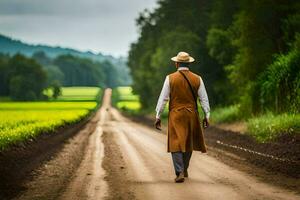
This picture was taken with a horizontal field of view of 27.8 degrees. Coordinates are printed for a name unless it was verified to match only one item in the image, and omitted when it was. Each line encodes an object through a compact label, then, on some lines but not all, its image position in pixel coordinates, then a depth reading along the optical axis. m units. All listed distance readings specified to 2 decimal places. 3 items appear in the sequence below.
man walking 11.55
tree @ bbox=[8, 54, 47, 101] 126.75
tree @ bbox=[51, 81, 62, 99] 141.52
